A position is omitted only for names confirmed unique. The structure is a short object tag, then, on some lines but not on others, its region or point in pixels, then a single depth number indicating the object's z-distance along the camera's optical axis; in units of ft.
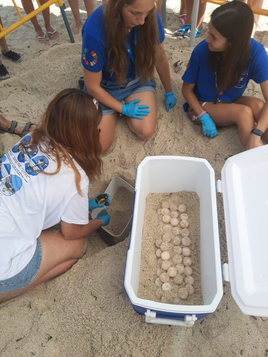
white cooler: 2.64
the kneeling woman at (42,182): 3.06
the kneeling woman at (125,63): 3.92
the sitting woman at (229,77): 3.77
